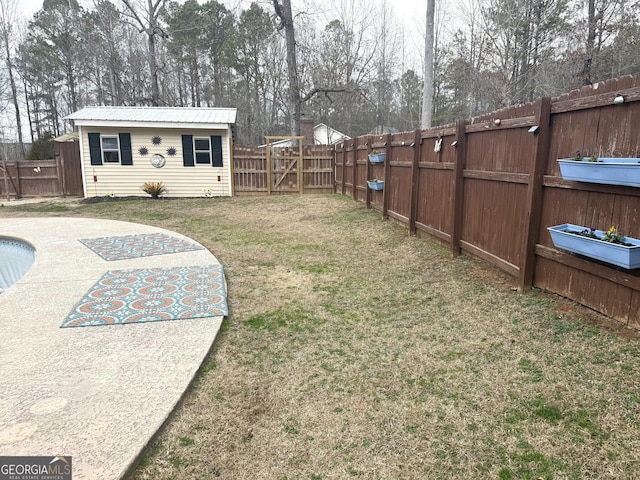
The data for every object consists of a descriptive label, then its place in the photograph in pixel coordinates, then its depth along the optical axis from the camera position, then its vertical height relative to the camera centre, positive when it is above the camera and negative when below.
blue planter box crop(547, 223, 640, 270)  2.55 -0.53
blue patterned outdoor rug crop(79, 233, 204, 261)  6.07 -1.24
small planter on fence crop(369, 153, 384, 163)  8.11 +0.21
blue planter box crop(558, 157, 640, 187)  2.57 -0.02
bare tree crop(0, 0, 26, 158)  22.81 +6.45
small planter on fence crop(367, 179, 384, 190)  8.21 -0.33
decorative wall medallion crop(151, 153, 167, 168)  13.80 +0.26
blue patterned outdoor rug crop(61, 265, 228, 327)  3.70 -1.31
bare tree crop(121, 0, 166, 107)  19.95 +6.89
